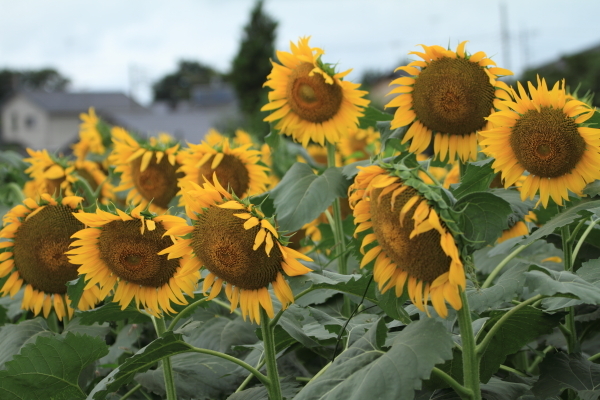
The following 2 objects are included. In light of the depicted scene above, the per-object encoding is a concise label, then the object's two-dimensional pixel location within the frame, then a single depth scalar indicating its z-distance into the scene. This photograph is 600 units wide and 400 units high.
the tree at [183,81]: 77.62
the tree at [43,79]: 79.81
